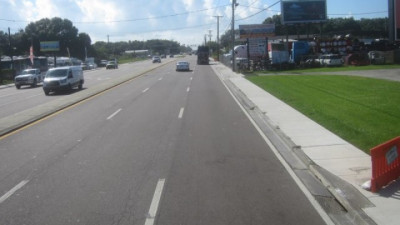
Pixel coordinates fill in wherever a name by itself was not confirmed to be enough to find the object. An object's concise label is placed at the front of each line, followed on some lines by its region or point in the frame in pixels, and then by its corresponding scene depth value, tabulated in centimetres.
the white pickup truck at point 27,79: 4397
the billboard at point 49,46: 10262
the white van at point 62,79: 3183
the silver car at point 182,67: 6219
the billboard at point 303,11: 6419
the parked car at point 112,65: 8606
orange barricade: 759
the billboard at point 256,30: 6209
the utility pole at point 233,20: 5419
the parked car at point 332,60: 5331
